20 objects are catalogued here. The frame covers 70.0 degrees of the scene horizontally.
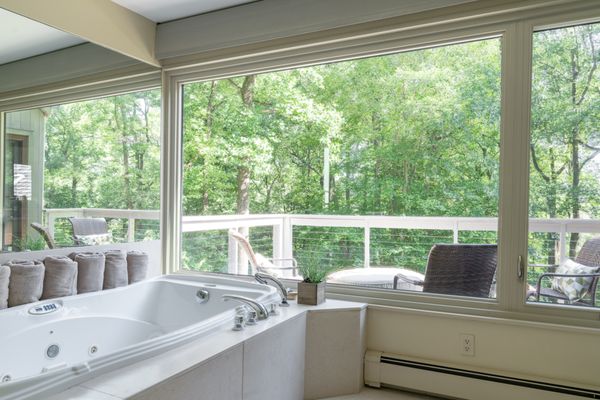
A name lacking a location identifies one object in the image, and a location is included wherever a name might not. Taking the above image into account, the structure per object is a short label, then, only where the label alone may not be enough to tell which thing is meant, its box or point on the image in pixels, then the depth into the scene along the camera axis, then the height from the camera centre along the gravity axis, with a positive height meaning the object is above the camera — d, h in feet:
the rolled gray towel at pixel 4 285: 7.24 -1.48
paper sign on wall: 8.04 +0.33
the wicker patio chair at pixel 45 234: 8.37 -0.72
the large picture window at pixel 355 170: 8.04 +0.61
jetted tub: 4.73 -2.08
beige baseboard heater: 6.99 -3.22
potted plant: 8.29 -1.71
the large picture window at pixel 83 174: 8.11 +0.53
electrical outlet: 7.66 -2.62
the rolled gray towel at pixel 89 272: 8.68 -1.52
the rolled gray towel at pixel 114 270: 9.29 -1.58
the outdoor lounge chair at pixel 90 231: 9.18 -0.73
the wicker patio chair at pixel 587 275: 7.00 -1.28
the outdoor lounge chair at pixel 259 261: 10.20 -1.54
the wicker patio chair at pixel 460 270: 7.86 -1.34
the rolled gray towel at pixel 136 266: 9.93 -1.59
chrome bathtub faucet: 6.96 -1.78
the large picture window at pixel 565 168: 7.06 +0.52
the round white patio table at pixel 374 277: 8.68 -1.66
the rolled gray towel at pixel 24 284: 7.47 -1.52
